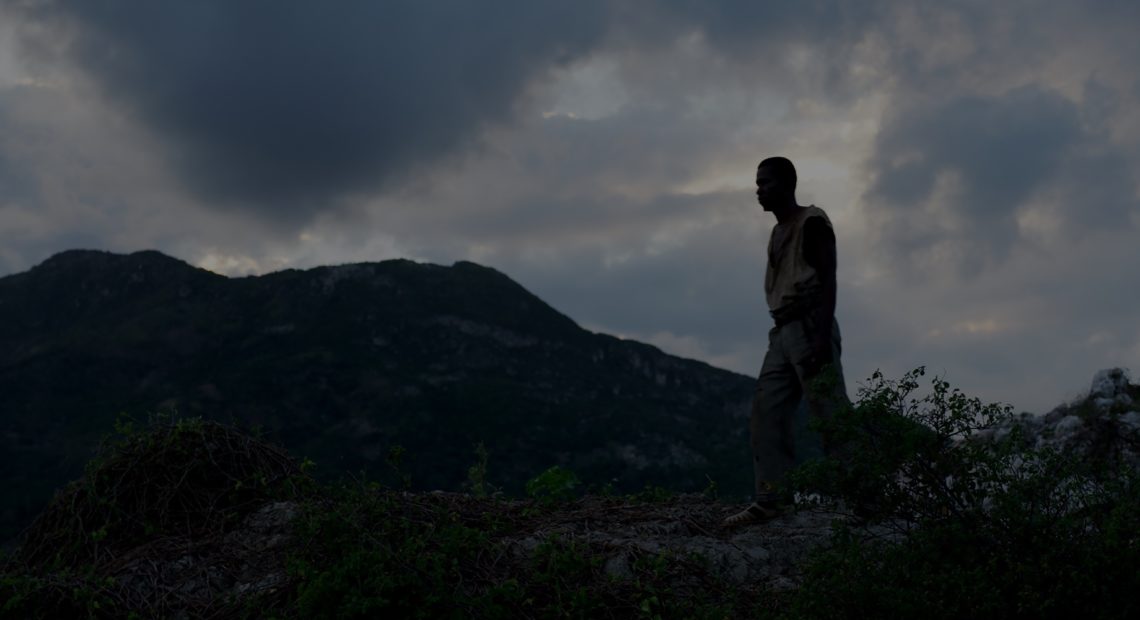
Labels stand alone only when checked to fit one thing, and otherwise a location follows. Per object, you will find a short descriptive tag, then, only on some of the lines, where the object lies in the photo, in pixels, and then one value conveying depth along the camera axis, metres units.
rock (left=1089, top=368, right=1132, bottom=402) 10.13
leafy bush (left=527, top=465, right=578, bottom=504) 7.68
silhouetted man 6.30
